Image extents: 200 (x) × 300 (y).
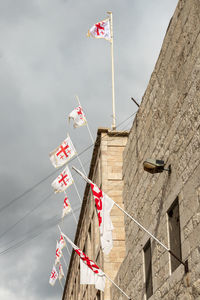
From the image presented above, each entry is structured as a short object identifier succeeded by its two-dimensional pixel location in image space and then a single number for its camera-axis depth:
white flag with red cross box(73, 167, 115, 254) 12.94
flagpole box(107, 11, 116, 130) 24.62
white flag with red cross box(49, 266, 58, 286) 31.59
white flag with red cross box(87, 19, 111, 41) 25.36
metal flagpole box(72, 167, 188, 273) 10.00
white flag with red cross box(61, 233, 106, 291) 17.31
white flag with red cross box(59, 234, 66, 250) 28.02
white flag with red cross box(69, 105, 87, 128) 22.77
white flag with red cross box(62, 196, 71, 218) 27.12
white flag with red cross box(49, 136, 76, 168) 21.72
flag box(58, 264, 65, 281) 32.04
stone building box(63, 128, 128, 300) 21.52
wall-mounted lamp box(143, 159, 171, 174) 11.59
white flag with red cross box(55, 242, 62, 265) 28.72
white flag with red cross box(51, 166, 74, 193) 23.59
